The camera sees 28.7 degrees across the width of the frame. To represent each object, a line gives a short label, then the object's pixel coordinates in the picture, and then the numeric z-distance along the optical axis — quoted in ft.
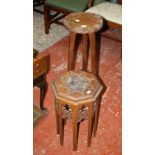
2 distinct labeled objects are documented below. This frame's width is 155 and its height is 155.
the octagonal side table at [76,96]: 6.59
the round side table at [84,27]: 8.37
